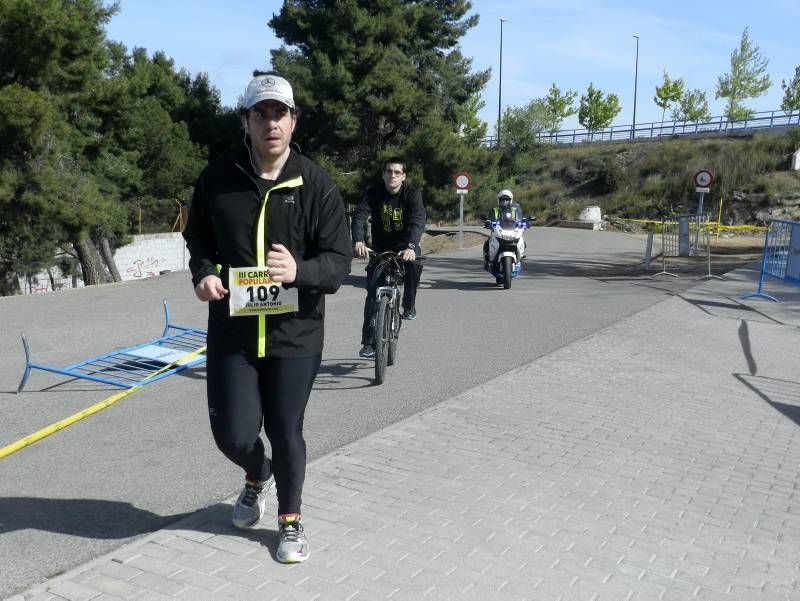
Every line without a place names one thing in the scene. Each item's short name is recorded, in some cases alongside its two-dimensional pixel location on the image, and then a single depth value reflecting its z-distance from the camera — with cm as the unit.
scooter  1538
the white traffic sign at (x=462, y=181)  2650
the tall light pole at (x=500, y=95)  6919
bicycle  743
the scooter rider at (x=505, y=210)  1592
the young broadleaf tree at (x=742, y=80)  6950
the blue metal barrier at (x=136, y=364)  697
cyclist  801
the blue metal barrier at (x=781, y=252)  1278
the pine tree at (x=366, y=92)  3312
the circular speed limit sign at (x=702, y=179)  2483
